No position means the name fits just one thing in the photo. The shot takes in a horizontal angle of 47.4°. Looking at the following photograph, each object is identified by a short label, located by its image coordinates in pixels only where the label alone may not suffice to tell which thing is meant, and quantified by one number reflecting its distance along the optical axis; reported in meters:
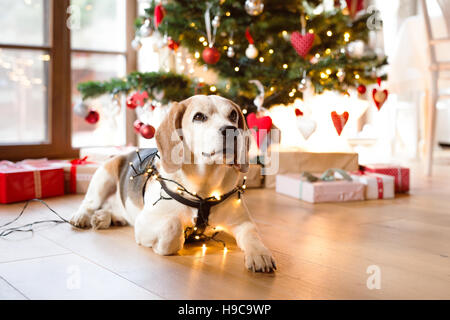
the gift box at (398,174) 2.78
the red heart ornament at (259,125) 2.44
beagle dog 1.45
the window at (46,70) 3.56
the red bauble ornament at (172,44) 2.86
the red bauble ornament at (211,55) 2.54
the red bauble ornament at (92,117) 3.05
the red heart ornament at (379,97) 2.74
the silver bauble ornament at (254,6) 2.47
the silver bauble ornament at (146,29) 2.77
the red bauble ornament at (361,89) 2.94
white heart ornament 2.51
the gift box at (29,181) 2.29
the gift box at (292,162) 2.86
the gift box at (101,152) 2.82
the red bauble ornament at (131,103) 2.84
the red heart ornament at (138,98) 2.79
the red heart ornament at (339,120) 2.39
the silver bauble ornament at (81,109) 2.98
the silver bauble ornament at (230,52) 2.69
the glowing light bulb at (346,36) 2.85
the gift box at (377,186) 2.58
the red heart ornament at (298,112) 2.61
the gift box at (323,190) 2.45
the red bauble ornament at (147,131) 2.47
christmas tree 2.72
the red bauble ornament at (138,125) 2.58
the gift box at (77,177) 2.59
